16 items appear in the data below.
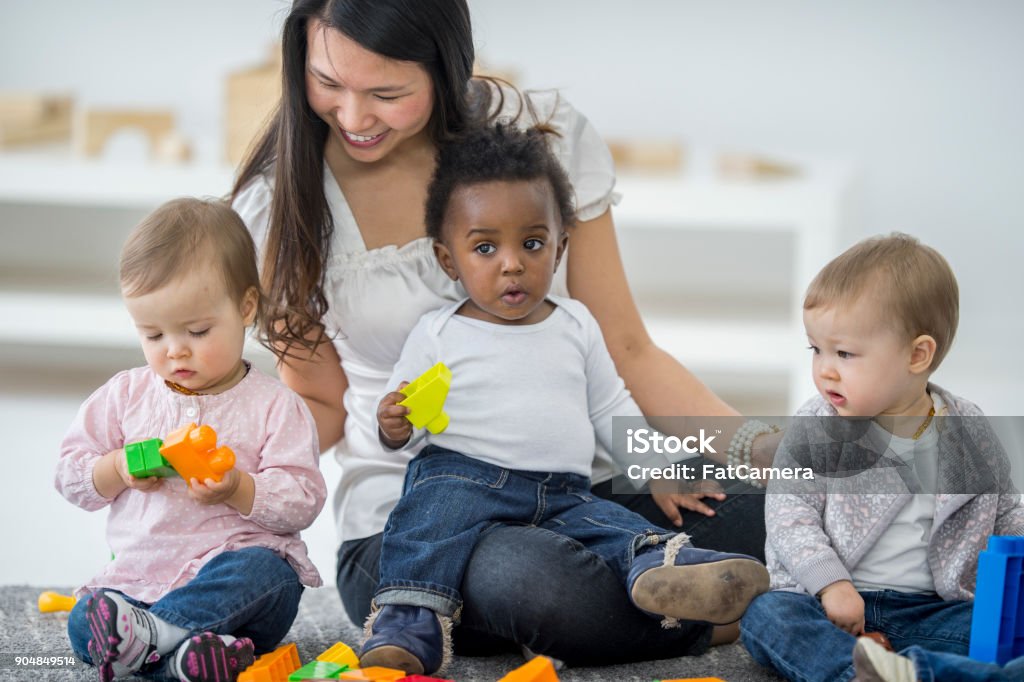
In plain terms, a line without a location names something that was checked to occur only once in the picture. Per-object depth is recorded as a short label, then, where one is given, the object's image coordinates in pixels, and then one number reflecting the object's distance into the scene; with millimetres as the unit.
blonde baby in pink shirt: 5007
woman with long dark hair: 5052
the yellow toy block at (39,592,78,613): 5226
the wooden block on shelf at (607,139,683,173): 7082
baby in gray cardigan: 4994
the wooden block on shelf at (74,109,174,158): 6921
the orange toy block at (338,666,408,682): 4920
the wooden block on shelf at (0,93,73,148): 7197
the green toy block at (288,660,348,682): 4940
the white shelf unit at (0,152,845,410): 6609
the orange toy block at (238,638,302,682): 4969
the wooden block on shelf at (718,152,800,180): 6765
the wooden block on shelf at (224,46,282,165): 6765
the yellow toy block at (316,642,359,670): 4993
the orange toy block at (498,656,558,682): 4927
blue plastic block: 4912
